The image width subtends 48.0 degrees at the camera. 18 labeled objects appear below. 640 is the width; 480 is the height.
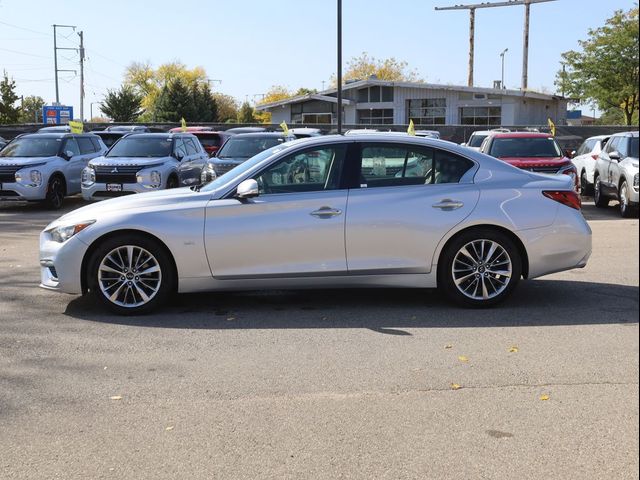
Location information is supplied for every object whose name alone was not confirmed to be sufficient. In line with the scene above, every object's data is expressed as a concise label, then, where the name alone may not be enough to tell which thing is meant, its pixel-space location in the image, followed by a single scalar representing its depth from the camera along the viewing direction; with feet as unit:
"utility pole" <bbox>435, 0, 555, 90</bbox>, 121.49
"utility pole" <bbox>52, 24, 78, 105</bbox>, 231.40
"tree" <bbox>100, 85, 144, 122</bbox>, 222.89
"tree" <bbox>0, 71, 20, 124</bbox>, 154.61
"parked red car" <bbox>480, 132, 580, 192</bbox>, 47.98
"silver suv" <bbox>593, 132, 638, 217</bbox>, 43.16
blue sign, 229.04
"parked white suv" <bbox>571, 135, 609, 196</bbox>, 57.16
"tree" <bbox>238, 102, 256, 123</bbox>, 269.64
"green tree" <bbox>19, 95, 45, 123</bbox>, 367.88
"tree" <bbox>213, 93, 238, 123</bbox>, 335.88
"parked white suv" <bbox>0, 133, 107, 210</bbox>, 52.47
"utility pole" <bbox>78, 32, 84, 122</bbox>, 221.54
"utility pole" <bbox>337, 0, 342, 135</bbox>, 66.00
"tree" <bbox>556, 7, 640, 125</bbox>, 113.09
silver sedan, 21.27
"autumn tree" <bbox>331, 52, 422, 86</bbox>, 298.35
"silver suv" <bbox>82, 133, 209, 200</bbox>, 50.52
